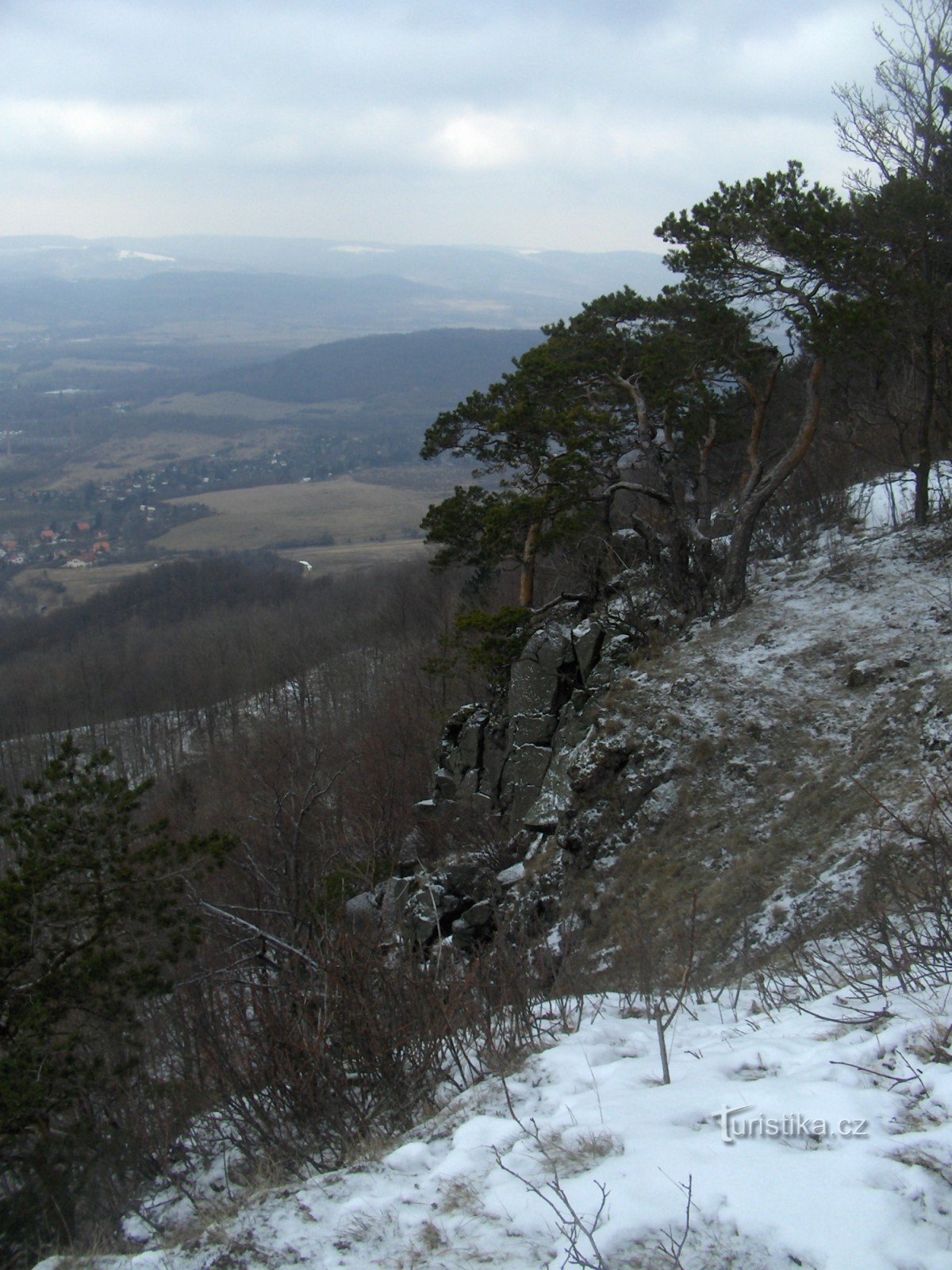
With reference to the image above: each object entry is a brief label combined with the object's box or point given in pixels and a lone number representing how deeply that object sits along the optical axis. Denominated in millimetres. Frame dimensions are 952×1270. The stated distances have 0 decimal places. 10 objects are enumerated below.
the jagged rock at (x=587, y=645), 14344
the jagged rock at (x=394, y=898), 12758
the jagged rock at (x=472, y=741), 16297
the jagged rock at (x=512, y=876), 11836
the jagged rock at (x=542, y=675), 14656
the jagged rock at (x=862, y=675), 10109
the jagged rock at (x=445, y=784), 16516
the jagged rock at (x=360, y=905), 13555
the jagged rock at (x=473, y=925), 10898
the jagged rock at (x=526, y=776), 14164
